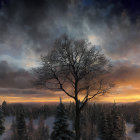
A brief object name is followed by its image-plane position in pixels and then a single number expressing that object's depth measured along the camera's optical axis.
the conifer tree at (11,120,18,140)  60.68
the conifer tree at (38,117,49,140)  73.96
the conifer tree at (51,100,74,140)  16.31
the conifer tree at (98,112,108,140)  42.54
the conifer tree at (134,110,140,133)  67.31
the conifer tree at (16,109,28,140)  43.56
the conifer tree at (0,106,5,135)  36.89
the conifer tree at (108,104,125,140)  36.19
